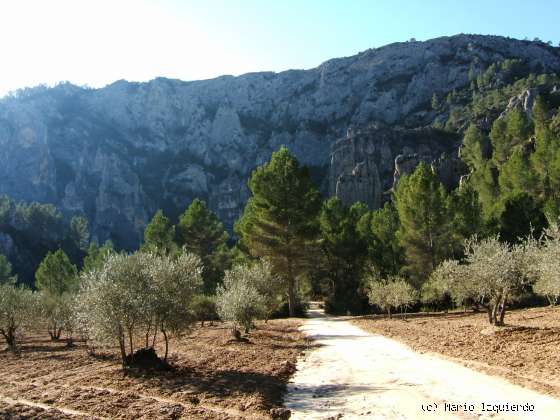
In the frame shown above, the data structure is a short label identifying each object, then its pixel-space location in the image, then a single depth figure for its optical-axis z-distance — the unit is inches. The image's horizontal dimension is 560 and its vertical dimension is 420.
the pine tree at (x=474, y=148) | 3690.9
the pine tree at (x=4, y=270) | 3442.4
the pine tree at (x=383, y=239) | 2100.1
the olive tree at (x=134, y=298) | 663.8
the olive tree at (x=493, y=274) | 911.7
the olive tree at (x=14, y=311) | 1289.4
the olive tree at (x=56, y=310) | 1332.4
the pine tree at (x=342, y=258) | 2094.0
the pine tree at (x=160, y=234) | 2433.6
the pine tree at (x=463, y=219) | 1935.3
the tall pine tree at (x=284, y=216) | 1763.0
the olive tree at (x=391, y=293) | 1508.4
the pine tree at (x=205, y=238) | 2335.1
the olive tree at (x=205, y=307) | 1471.5
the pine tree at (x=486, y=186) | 2603.3
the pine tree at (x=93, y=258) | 2762.1
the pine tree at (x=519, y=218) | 1800.2
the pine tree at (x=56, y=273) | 2505.8
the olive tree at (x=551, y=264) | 765.9
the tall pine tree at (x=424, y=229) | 1883.6
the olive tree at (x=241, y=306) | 1052.3
